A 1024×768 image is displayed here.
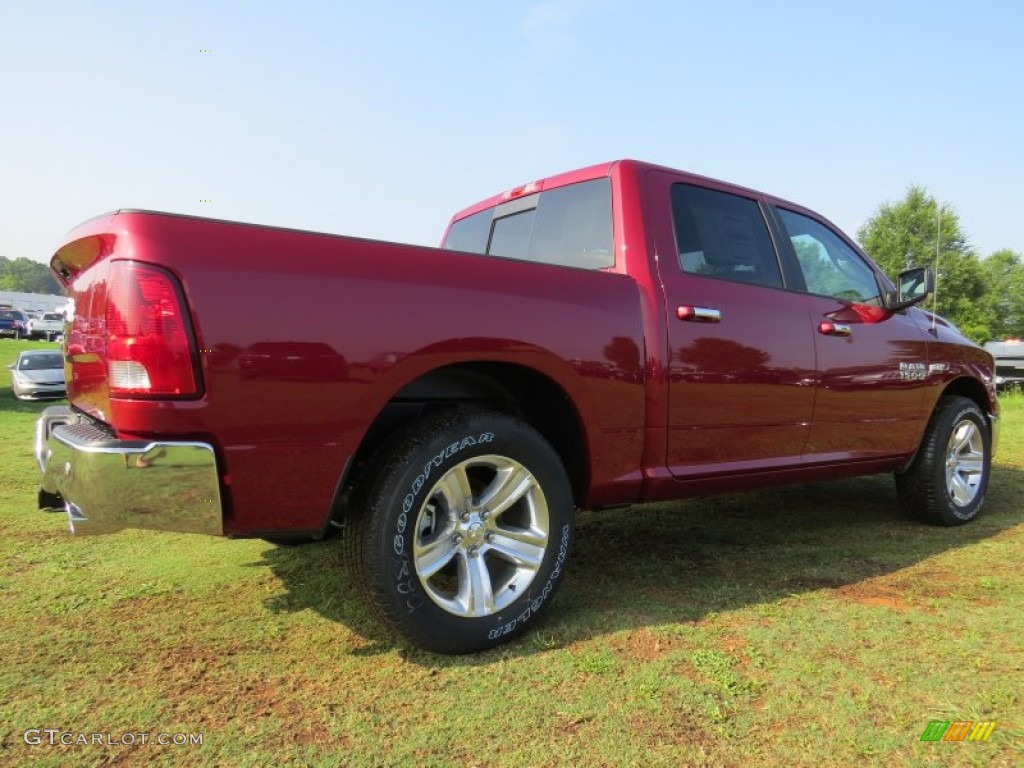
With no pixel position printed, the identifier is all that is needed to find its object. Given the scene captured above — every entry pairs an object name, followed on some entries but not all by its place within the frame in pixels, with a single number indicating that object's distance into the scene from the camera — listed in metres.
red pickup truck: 1.94
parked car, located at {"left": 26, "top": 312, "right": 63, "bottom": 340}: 42.62
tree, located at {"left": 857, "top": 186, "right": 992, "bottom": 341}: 43.34
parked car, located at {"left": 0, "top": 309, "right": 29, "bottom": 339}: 40.78
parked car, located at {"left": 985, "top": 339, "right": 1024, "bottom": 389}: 16.41
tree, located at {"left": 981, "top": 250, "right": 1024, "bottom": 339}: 57.98
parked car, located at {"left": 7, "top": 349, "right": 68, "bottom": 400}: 10.98
